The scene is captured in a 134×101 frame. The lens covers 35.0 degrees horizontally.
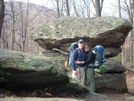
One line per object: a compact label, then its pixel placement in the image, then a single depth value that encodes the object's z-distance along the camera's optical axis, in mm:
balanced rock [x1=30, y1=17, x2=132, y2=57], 9617
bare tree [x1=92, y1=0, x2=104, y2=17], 14719
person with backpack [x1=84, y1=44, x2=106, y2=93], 6672
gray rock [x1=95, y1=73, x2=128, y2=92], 9328
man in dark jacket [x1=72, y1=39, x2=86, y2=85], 6707
